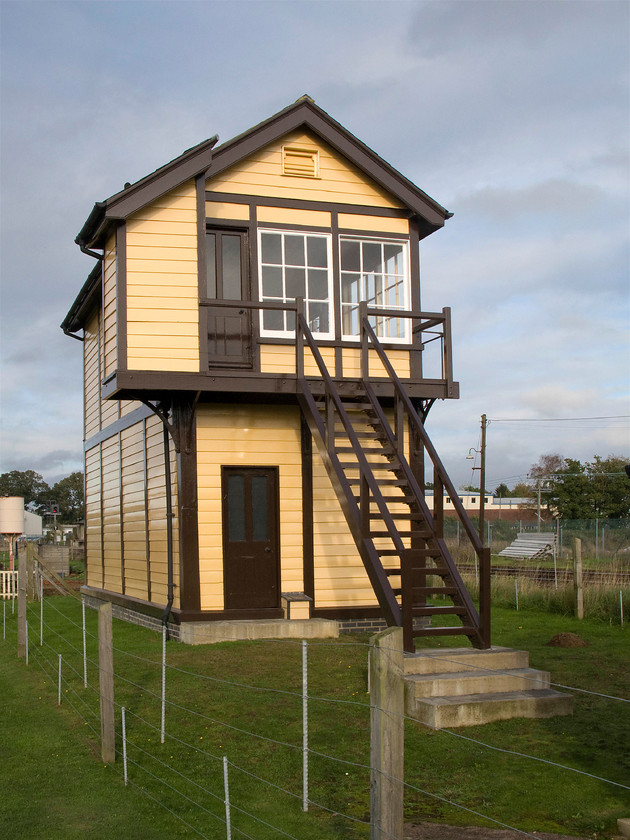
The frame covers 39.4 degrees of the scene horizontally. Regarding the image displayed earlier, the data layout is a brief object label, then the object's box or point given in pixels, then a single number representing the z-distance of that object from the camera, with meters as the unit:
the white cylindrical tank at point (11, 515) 23.41
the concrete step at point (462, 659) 8.92
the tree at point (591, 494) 56.53
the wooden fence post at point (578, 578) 16.28
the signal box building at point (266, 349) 12.95
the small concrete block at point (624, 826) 5.57
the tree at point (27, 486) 111.38
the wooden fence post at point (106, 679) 7.58
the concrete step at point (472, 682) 8.52
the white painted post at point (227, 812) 5.30
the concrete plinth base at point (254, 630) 12.71
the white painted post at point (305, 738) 6.15
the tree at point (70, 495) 109.88
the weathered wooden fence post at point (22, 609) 13.24
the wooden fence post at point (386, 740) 4.58
